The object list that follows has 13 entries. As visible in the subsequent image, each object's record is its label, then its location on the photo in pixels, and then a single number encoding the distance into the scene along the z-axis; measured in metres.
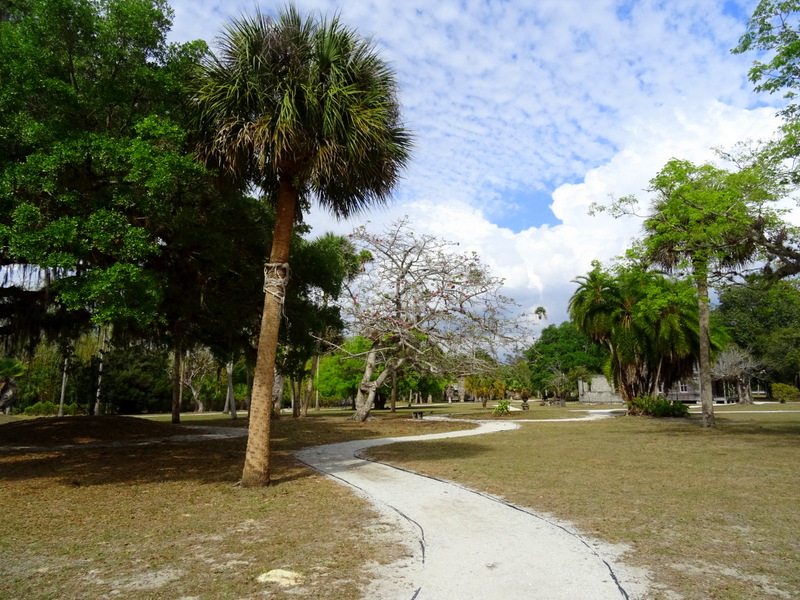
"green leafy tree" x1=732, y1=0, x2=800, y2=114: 12.96
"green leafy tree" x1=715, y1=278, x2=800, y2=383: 49.47
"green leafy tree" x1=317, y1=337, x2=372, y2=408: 42.19
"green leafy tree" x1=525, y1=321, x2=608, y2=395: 72.25
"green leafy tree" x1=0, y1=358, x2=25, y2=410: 32.06
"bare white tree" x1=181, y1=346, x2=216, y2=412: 45.94
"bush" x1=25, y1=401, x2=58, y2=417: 36.81
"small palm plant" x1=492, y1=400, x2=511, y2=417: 31.77
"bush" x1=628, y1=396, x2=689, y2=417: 27.00
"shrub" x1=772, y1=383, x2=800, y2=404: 47.62
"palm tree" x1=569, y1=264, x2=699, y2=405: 27.62
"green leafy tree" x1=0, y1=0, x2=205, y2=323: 7.56
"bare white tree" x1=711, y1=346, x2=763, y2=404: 46.06
